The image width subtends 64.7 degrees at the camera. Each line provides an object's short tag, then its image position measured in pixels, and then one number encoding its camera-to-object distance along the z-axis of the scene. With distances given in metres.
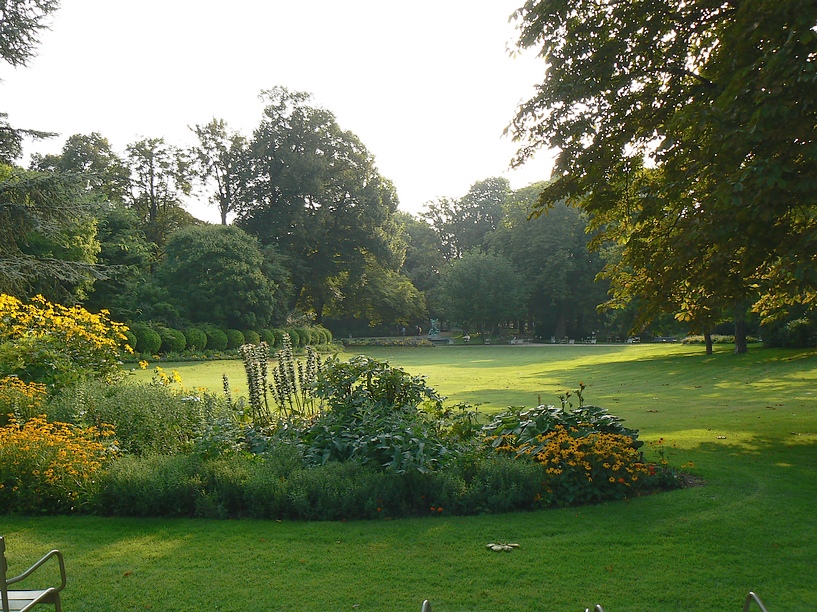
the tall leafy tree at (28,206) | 17.59
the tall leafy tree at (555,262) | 56.62
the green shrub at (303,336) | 41.25
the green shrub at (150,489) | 5.78
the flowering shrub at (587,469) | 5.98
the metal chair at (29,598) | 2.88
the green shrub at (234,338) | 34.94
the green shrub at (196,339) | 31.78
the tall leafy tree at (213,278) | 36.47
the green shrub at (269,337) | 37.75
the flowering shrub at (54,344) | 9.23
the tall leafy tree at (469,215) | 74.75
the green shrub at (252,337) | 36.38
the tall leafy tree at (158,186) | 45.84
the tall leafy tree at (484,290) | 55.22
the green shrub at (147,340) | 28.41
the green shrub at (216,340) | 33.31
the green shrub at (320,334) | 44.34
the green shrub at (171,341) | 30.17
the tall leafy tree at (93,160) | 43.78
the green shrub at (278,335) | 38.81
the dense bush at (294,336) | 39.56
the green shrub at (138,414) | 7.36
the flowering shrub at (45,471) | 5.96
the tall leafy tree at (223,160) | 47.84
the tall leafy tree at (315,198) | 48.22
